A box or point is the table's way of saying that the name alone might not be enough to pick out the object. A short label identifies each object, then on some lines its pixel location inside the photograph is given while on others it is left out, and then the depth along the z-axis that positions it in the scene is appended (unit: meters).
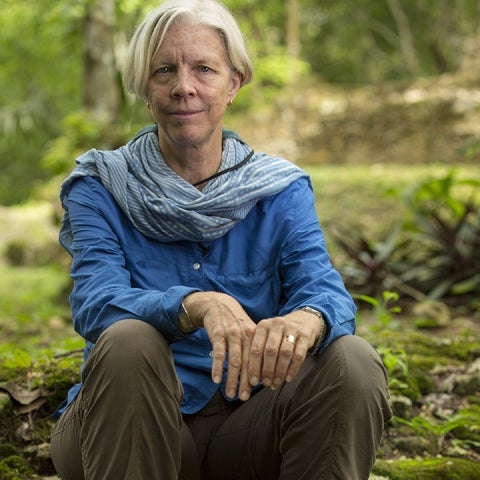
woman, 1.93
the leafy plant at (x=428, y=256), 5.68
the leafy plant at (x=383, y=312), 3.41
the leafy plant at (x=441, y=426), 2.90
